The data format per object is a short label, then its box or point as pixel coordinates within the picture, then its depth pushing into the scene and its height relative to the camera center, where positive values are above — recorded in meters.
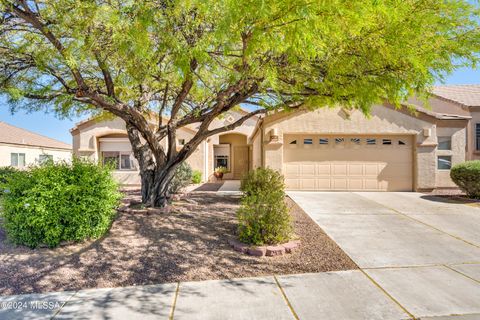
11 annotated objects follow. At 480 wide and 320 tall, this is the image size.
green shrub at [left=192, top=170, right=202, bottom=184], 16.99 -0.87
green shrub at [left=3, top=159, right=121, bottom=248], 5.12 -0.79
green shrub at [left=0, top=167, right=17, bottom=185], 12.99 -0.26
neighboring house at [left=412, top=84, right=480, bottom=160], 16.42 +3.16
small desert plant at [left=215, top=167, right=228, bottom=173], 20.56 -0.49
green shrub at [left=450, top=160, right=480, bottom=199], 10.29 -0.64
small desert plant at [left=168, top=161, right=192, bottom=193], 11.83 -0.68
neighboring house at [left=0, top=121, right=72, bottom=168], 23.59 +1.82
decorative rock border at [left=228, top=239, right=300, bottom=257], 4.96 -1.62
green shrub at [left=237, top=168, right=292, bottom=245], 5.22 -1.13
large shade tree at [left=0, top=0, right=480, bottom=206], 3.44 +1.92
